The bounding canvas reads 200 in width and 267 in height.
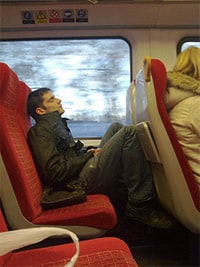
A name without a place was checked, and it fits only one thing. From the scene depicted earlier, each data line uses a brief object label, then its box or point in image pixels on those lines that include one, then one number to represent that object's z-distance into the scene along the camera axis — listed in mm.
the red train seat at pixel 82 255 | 909
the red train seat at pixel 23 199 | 1352
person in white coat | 1477
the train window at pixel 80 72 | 2664
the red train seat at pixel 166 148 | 1398
